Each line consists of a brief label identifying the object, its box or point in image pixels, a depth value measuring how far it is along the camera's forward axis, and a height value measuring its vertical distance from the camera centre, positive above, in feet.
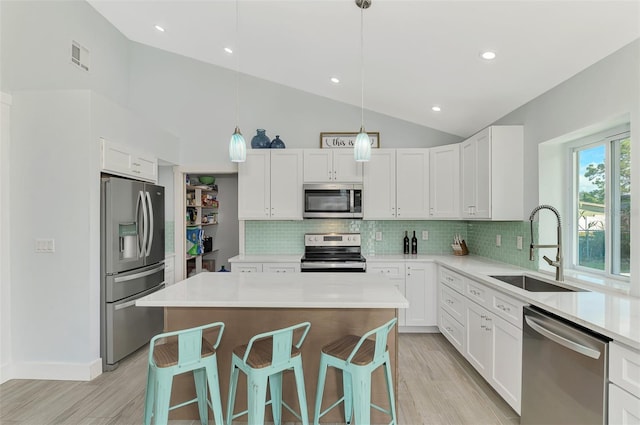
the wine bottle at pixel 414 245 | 14.80 -1.39
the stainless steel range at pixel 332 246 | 14.62 -1.44
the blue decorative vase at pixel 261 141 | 14.23 +2.97
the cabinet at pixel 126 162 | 10.32 +1.68
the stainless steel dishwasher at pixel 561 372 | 5.20 -2.73
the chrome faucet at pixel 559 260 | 8.00 -1.11
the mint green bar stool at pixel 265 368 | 5.92 -2.78
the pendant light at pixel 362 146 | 8.61 +1.70
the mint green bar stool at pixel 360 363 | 5.96 -2.71
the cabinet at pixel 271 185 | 13.98 +1.13
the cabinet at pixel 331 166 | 13.97 +1.91
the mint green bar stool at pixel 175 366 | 5.90 -2.73
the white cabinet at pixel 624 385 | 4.63 -2.40
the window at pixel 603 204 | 7.89 +0.24
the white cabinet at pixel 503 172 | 10.74 +1.31
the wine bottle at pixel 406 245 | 14.76 -1.38
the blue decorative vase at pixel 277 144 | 14.24 +2.86
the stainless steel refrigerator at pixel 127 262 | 10.19 -1.61
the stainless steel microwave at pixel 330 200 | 13.73 +0.51
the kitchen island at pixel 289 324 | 7.45 -2.49
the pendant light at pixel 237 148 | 8.79 +1.66
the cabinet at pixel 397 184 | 14.01 +1.19
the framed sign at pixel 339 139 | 14.90 +3.21
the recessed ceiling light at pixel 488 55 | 8.42 +3.95
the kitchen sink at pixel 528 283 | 8.64 -1.86
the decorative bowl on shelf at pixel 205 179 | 18.83 +1.84
